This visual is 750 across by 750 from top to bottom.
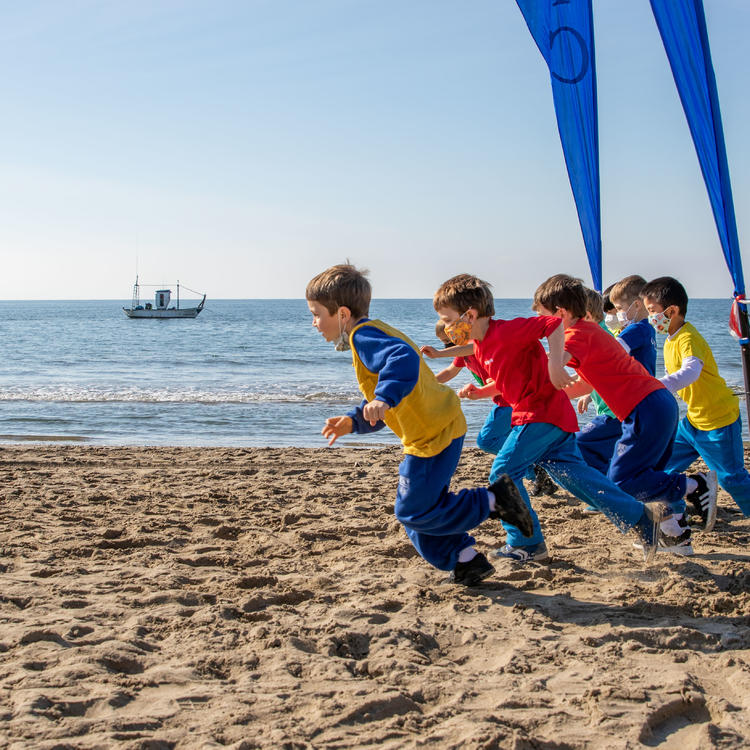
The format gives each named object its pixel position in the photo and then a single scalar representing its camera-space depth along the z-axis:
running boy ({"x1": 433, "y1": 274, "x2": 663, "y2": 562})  4.12
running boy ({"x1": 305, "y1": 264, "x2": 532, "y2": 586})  3.63
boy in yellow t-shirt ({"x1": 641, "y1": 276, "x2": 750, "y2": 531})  4.85
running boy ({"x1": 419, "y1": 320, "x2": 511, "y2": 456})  5.25
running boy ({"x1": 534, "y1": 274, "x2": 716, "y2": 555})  4.42
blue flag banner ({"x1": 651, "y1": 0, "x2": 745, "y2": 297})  5.61
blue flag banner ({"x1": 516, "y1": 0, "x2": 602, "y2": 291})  6.35
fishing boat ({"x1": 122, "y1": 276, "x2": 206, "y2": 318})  80.00
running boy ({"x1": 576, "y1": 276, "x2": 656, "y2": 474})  5.34
